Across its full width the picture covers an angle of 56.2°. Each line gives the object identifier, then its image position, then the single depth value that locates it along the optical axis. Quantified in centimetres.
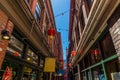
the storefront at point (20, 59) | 384
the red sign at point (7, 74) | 334
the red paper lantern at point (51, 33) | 587
